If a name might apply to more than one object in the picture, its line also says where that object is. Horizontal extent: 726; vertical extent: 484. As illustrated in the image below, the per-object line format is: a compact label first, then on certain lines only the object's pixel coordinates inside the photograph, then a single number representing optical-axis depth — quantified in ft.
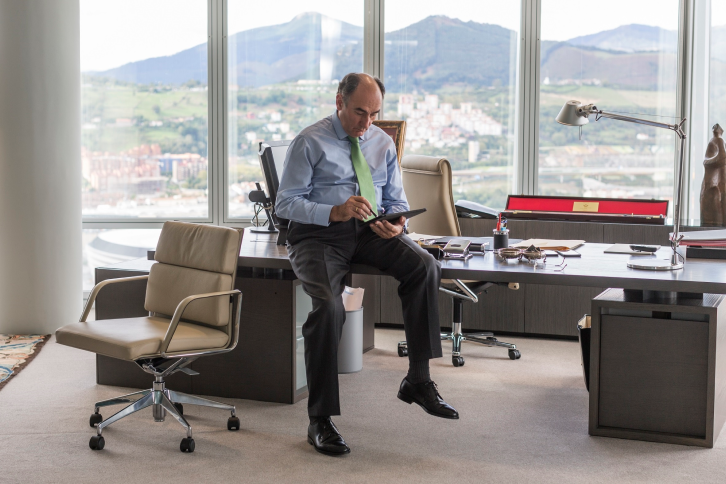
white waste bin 14.25
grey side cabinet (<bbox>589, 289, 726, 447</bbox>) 10.32
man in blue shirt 10.32
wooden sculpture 15.92
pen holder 12.33
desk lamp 10.66
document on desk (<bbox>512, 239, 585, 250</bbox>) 12.26
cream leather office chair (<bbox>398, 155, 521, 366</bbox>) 15.33
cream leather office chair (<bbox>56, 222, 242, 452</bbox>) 10.34
